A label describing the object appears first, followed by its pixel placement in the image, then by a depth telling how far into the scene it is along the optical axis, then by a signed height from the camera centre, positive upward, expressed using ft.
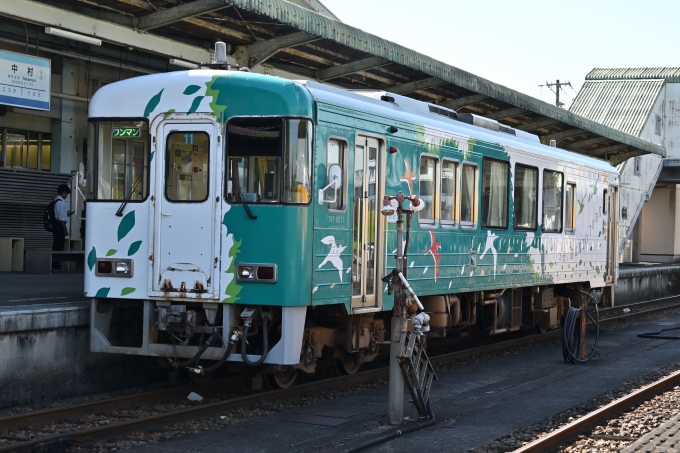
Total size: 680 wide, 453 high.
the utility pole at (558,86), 194.29 +32.31
